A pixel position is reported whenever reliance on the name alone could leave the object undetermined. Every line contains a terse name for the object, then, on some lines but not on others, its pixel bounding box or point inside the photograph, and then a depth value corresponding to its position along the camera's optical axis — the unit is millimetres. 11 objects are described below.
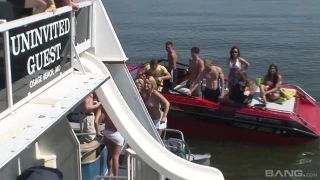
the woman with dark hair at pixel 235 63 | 11388
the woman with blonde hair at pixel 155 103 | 8938
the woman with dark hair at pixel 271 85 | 11352
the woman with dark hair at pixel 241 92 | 10914
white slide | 4410
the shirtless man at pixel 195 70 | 11500
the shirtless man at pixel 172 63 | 12094
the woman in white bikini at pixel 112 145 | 7070
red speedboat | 10938
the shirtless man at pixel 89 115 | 7867
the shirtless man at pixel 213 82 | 11148
